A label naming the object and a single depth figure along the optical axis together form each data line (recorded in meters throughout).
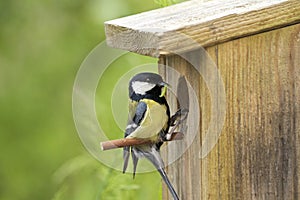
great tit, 4.36
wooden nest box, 4.42
